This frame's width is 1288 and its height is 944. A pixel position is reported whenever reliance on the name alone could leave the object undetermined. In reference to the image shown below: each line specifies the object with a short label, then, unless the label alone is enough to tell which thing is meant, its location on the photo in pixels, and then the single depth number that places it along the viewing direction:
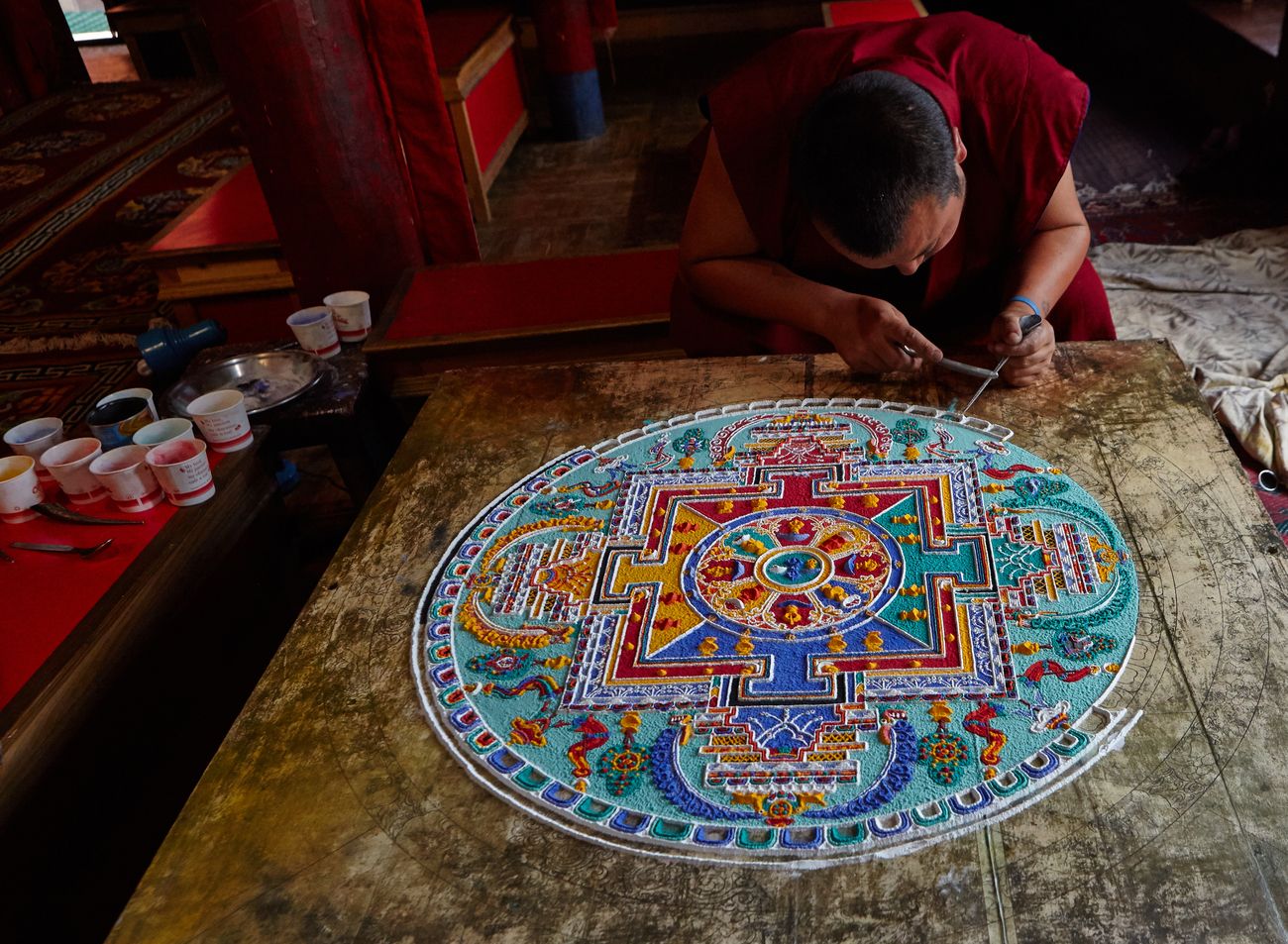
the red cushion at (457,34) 4.63
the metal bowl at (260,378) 2.32
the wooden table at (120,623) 1.44
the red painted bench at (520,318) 2.50
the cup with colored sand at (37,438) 1.97
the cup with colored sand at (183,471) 1.83
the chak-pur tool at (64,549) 1.74
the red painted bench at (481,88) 4.59
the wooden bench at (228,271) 3.30
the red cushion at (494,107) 4.93
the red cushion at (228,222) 3.37
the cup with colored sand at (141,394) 2.09
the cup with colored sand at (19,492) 1.83
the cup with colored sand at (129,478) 1.81
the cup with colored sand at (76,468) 1.85
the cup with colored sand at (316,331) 2.44
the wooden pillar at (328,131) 2.54
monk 1.47
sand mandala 1.04
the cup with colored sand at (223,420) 1.98
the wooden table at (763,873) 0.92
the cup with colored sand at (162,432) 1.95
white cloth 2.46
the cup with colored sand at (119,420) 1.99
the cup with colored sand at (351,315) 2.54
